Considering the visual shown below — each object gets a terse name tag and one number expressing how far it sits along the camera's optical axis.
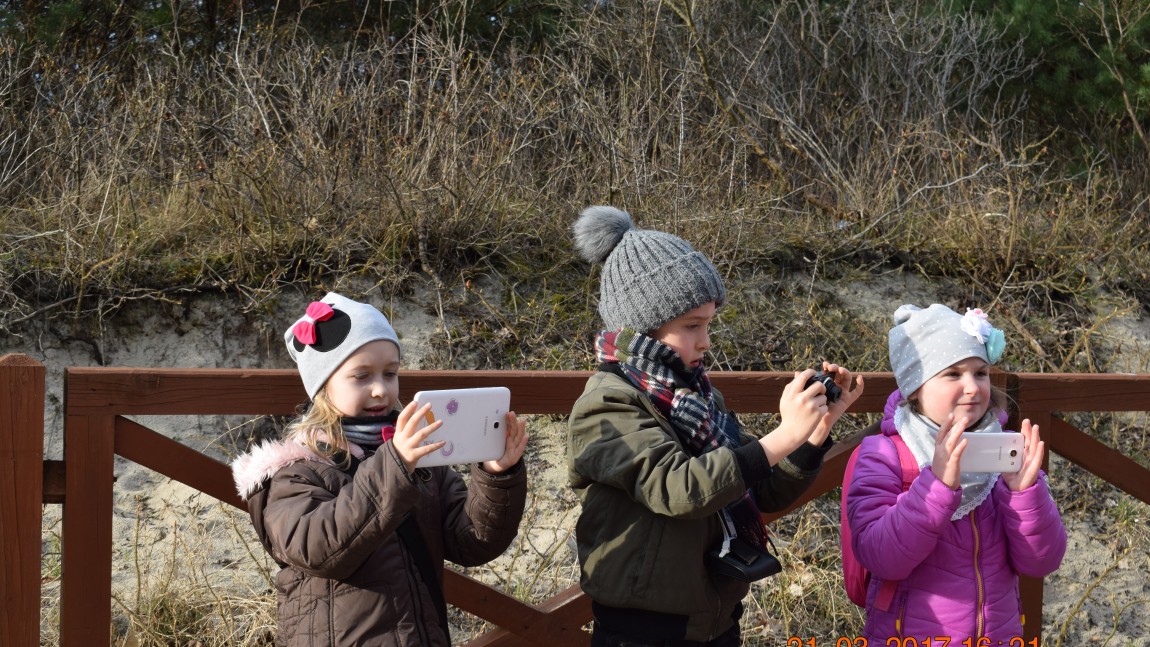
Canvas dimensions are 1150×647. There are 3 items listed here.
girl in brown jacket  2.12
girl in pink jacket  2.53
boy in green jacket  2.25
